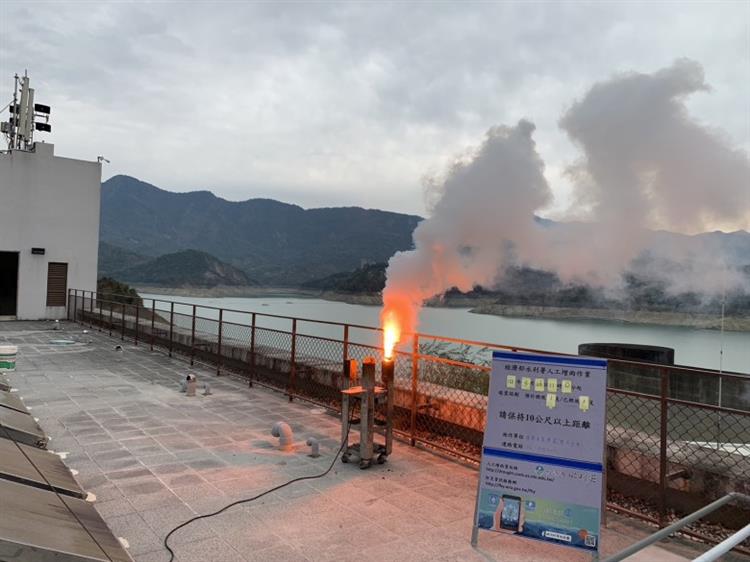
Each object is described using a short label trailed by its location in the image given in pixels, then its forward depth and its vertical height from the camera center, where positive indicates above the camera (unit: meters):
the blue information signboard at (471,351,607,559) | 3.63 -1.21
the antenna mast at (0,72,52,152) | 24.17 +6.59
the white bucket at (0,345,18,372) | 10.07 -1.84
